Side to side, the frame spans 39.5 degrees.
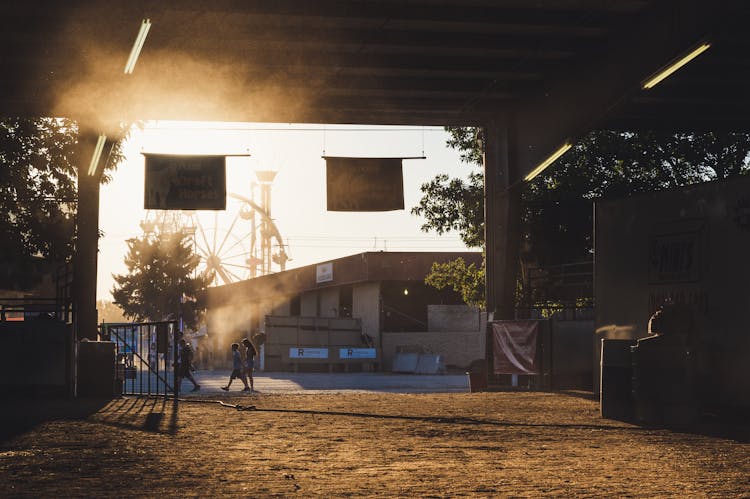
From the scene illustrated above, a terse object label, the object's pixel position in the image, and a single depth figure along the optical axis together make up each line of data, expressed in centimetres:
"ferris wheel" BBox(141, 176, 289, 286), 12642
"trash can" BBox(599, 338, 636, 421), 1612
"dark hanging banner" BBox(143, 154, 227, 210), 2561
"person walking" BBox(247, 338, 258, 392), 3181
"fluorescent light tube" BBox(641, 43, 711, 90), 1812
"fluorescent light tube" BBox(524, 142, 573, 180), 2417
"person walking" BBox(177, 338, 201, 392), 3222
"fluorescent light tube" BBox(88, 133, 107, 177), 2478
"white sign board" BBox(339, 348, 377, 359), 6125
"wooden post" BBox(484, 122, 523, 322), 2852
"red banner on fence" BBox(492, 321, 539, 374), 2602
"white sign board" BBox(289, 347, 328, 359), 5966
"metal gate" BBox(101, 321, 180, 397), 2289
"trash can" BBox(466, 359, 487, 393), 2856
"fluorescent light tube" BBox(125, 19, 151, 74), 1992
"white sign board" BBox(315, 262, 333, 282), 6750
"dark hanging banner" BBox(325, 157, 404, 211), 2592
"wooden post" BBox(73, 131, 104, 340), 2623
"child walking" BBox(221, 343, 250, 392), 3238
